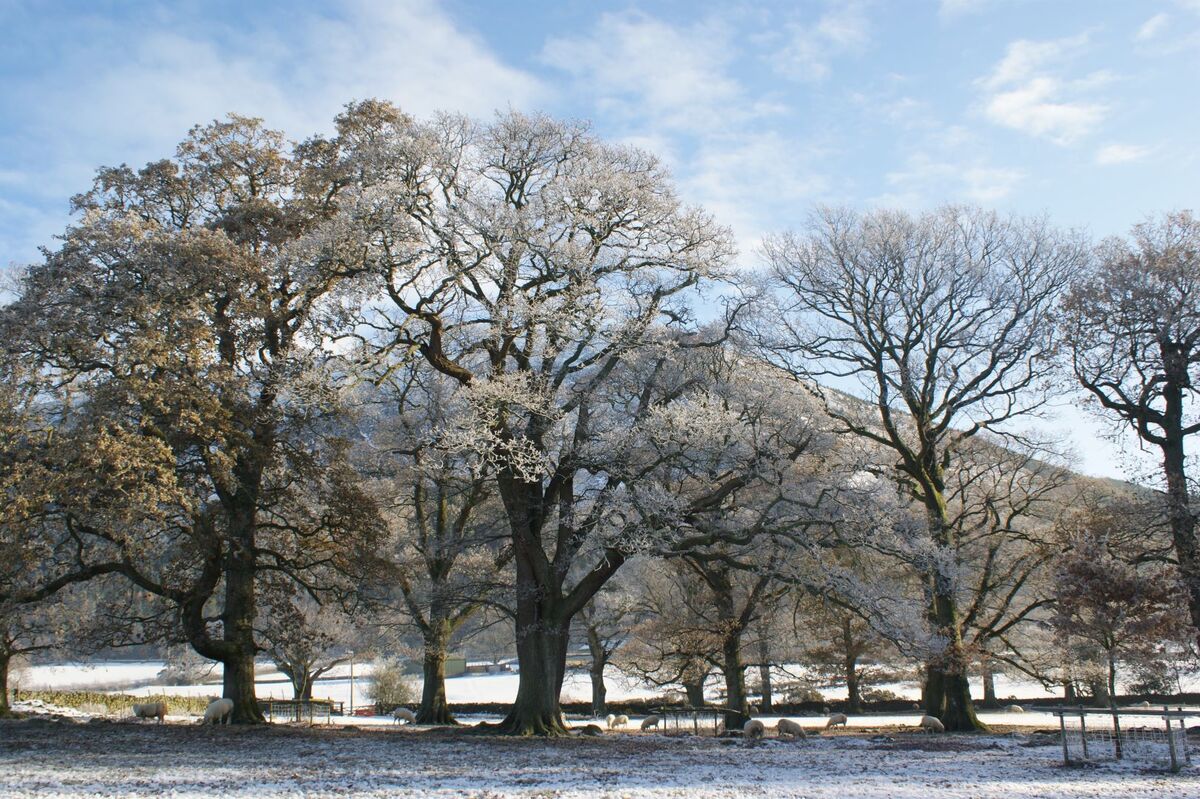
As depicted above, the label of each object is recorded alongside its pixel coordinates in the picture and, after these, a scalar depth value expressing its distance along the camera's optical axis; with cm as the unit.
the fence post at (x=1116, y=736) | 1349
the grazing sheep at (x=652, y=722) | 2733
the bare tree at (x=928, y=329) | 2314
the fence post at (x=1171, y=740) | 1187
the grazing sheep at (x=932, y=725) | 2253
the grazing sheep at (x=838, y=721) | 2748
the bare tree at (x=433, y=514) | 1967
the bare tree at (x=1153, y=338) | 1867
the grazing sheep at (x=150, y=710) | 2452
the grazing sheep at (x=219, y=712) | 1859
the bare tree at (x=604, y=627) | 3328
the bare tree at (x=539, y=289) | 1706
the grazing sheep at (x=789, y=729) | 2050
